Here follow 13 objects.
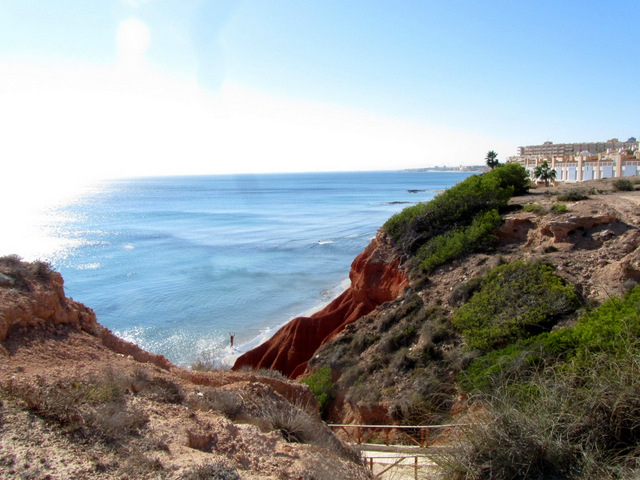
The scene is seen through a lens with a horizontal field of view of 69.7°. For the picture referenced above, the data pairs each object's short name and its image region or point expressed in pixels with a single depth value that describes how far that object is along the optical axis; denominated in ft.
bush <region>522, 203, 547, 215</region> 62.59
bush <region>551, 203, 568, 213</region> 60.42
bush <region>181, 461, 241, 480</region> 14.51
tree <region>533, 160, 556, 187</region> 167.12
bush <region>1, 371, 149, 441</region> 16.25
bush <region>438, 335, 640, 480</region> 16.37
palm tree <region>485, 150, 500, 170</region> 192.95
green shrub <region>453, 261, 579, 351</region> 41.04
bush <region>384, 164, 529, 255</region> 70.64
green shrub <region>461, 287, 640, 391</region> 29.73
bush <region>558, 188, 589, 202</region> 68.90
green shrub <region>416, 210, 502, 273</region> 62.08
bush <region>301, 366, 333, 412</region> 46.56
